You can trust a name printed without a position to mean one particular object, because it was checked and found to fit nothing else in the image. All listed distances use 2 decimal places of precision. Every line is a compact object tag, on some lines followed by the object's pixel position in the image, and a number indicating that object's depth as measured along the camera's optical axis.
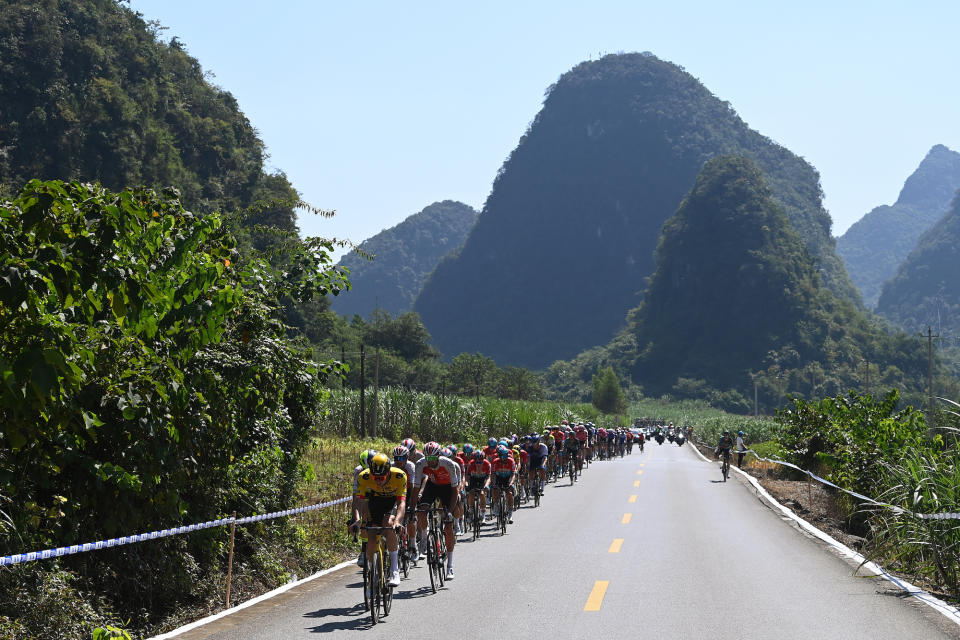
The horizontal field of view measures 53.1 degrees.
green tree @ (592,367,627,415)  156.38
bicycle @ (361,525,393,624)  9.43
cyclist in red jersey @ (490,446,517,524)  18.89
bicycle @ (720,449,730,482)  34.30
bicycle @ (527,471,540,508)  24.14
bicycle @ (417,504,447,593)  11.41
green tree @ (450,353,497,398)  97.00
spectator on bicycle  34.34
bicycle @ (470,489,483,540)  17.19
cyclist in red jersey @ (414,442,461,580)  13.02
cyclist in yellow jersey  10.25
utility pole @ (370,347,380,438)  38.39
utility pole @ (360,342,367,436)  37.12
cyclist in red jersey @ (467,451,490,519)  17.67
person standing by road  39.22
